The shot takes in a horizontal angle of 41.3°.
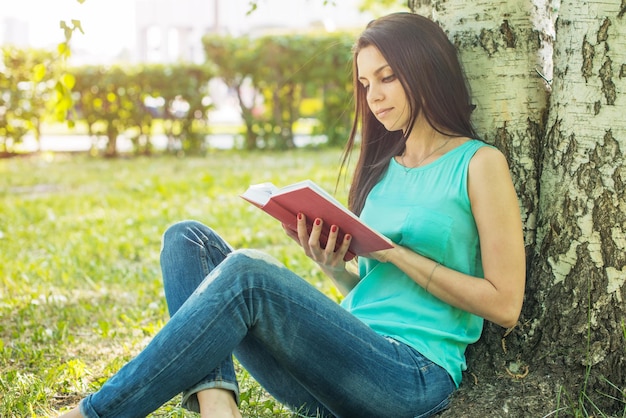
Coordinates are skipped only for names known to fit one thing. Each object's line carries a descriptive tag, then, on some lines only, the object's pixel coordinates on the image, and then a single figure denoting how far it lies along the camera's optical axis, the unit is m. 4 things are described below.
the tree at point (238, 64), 11.50
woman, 2.25
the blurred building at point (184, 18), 37.12
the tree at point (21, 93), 11.18
